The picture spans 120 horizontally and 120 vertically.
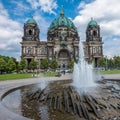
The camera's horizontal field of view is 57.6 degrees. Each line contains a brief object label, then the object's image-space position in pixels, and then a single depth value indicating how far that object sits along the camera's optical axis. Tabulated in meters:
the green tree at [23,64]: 42.75
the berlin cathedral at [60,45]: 53.86
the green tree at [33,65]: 45.66
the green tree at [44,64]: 47.38
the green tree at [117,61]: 54.29
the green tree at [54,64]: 47.46
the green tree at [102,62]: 51.37
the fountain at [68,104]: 5.19
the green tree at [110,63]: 54.41
